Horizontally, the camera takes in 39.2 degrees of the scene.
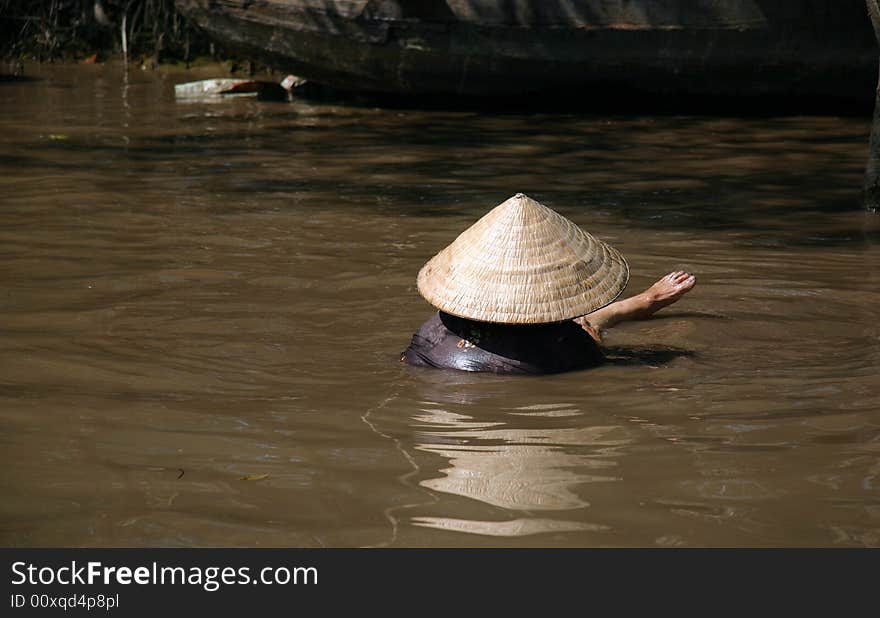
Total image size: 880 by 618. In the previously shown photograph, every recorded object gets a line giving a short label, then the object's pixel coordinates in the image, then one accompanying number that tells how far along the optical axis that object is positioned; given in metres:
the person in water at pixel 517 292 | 4.91
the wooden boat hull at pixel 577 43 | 12.04
